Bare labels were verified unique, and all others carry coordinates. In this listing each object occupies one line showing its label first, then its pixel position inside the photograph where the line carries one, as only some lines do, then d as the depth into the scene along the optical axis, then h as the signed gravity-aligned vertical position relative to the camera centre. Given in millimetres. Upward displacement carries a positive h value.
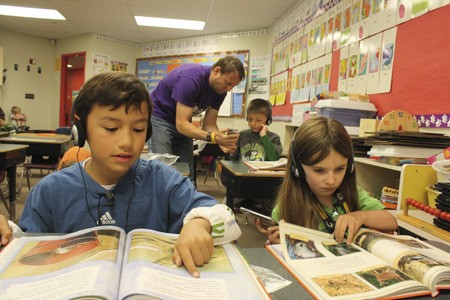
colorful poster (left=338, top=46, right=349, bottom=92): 3012 +471
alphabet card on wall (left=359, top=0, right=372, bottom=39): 2652 +829
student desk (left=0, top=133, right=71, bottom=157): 3428 -408
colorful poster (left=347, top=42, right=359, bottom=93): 2834 +476
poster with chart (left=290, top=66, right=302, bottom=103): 4215 +450
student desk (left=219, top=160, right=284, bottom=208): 2070 -405
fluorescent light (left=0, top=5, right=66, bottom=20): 5461 +1486
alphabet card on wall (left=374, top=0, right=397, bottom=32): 2334 +775
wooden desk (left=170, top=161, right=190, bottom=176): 1728 -302
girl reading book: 1142 -213
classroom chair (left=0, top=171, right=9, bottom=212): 2775 -623
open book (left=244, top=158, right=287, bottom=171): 2166 -311
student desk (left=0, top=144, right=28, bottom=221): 2494 -461
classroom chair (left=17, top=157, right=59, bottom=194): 3691 -666
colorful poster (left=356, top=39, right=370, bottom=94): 2668 +467
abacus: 1041 -312
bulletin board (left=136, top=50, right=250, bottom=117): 5949 +872
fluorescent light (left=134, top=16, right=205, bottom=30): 5559 +1477
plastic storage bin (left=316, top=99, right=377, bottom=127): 2322 +91
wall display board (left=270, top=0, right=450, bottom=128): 1913 +536
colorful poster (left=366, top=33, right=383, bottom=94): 2504 +458
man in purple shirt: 2025 +76
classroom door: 7469 +546
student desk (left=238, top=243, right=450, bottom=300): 536 -275
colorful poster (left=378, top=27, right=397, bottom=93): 2338 +465
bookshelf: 1994 -303
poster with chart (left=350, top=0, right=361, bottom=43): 2834 +875
